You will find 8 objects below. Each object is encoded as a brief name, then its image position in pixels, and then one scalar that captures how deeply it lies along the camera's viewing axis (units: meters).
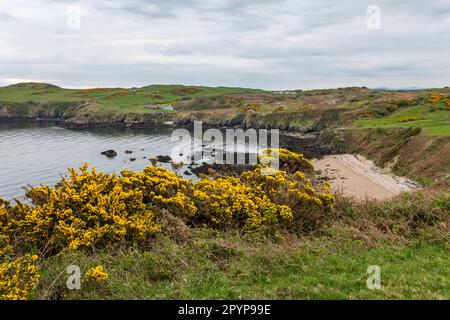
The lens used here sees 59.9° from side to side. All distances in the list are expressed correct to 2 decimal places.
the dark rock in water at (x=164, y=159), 59.41
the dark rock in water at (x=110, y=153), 65.71
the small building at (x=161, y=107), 148.62
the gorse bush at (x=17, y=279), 8.27
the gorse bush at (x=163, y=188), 13.76
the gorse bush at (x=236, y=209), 13.94
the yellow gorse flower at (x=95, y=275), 9.02
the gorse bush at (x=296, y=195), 14.76
